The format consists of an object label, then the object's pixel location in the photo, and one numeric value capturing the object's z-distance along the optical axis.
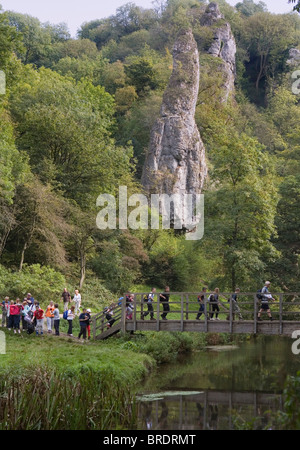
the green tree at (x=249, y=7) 129.38
